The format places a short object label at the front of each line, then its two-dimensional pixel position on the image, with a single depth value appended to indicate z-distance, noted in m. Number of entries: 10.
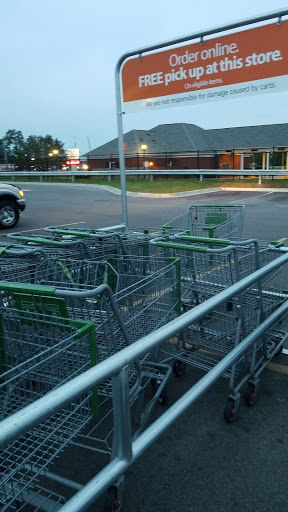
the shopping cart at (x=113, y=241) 4.40
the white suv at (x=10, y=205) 11.51
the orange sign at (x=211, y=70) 5.51
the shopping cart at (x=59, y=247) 4.05
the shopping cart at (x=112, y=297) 2.33
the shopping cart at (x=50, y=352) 2.14
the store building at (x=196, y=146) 41.56
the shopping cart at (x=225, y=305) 3.43
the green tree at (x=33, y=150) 48.44
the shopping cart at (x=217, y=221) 6.22
